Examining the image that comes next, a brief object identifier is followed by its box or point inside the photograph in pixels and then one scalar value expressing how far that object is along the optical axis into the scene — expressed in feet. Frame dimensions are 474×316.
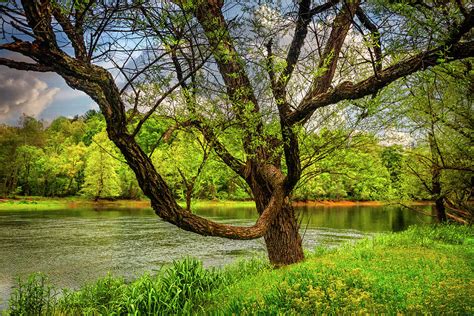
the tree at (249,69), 13.12
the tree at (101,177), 179.42
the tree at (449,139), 36.83
